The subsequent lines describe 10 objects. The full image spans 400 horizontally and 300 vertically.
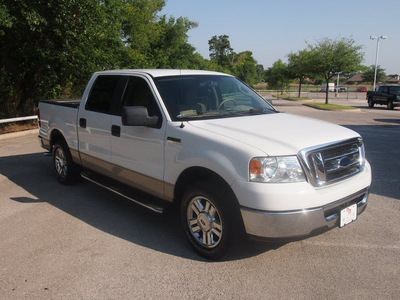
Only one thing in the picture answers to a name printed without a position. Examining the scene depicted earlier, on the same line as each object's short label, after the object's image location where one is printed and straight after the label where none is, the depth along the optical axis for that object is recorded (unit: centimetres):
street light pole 4047
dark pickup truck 2581
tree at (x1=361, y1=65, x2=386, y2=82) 9926
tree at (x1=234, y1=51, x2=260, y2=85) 6900
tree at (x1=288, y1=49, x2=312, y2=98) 3095
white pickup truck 318
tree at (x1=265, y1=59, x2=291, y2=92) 5204
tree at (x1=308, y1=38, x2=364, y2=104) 2900
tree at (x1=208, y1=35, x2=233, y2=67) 8862
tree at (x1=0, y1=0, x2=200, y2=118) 1168
